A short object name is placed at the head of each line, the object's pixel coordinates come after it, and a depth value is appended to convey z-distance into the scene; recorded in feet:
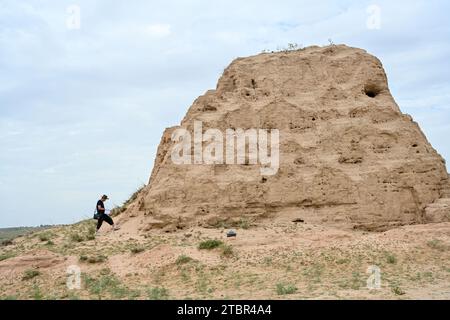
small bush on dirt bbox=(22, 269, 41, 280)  37.09
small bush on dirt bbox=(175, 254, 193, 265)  36.86
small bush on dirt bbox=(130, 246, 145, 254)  39.93
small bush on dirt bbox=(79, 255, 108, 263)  39.14
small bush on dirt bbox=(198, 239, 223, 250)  39.70
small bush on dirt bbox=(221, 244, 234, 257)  38.45
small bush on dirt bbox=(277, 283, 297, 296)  29.19
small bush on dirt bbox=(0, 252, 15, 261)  44.11
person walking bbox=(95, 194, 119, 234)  48.70
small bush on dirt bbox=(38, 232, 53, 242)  54.19
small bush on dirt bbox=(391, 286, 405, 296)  28.14
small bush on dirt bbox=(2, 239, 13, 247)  62.41
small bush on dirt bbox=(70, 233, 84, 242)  48.24
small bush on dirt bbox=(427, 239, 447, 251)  38.01
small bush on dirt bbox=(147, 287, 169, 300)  30.32
